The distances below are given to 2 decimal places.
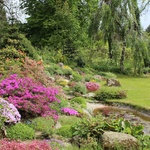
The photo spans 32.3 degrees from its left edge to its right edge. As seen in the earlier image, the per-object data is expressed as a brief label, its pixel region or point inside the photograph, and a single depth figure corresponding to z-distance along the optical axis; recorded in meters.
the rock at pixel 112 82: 14.32
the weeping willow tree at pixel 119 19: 18.89
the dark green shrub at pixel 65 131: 5.62
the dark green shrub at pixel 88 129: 5.17
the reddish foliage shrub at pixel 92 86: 12.79
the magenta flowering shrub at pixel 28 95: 6.32
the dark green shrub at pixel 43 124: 5.75
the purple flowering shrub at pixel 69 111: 7.55
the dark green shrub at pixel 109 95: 11.48
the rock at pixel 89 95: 11.64
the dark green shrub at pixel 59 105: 7.56
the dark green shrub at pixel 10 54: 11.80
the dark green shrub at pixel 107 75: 18.16
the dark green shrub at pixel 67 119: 6.73
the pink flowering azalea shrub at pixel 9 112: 5.34
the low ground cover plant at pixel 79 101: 9.44
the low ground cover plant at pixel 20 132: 5.29
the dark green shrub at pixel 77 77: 14.51
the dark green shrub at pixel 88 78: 15.17
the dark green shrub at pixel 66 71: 15.20
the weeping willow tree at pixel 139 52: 17.98
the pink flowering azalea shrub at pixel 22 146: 4.18
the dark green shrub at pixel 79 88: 11.91
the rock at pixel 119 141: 4.63
